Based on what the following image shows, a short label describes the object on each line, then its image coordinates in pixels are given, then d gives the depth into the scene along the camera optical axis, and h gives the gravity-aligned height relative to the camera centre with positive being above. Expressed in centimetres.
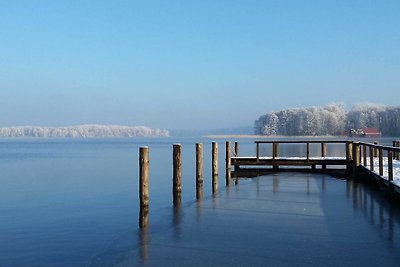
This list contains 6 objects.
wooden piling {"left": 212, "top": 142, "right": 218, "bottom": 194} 2342 -173
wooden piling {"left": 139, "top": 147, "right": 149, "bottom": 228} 1470 -157
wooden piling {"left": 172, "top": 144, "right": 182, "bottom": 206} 1800 -163
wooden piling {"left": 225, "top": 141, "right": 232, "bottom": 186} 2516 -168
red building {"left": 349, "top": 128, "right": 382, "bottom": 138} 17720 -30
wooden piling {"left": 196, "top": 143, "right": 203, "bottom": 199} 2147 -187
